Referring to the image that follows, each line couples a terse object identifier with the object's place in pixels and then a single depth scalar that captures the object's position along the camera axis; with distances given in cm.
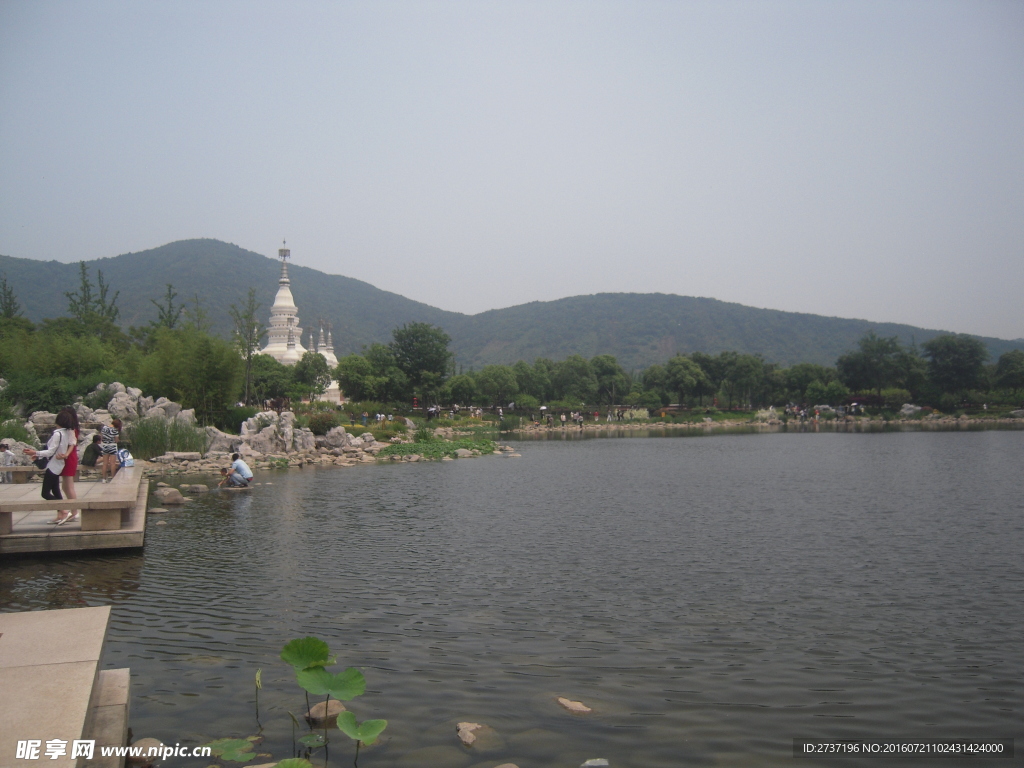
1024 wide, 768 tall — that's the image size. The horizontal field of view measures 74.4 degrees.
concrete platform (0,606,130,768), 405
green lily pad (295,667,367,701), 543
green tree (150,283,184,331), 5289
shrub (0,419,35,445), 2127
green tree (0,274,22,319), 5022
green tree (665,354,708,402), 8600
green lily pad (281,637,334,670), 562
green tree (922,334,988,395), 8388
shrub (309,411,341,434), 3653
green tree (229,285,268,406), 4069
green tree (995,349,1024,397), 8394
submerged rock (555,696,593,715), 606
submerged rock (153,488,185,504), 1802
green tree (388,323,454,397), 5738
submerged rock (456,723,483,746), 551
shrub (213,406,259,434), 3339
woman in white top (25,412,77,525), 1158
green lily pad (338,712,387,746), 500
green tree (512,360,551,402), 8569
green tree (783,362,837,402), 9256
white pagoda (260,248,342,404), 6912
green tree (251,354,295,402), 5100
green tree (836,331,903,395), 8750
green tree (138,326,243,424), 3203
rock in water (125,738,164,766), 509
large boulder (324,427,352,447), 3503
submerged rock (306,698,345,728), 583
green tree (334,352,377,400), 5653
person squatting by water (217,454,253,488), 2156
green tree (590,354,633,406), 9256
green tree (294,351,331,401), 6125
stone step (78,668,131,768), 469
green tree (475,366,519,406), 7650
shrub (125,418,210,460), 2728
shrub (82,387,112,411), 2878
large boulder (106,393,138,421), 2759
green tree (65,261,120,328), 4900
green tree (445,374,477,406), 6741
